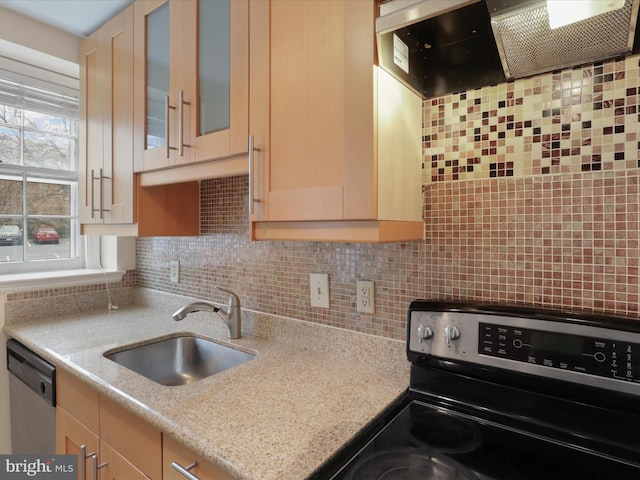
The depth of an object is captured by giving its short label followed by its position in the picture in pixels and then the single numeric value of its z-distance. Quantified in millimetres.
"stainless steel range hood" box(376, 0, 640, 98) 742
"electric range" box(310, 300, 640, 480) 749
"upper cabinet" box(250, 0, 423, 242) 880
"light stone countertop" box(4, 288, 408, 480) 770
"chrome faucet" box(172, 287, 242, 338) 1507
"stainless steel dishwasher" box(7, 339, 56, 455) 1409
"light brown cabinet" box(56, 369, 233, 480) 886
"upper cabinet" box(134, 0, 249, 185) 1148
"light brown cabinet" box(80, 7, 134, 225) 1599
